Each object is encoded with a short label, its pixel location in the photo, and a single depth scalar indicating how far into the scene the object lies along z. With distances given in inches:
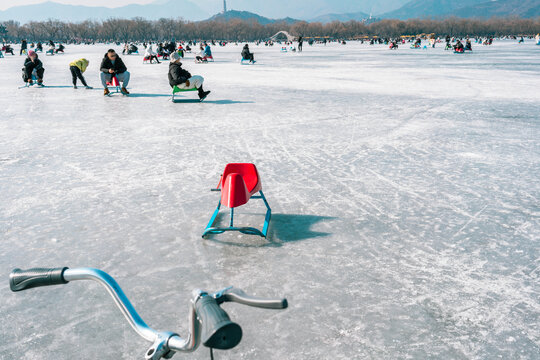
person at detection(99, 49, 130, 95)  515.4
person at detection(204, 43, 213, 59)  1194.0
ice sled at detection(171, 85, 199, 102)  481.7
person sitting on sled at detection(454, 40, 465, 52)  1482.3
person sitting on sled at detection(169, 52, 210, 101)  466.9
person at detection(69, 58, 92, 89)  589.9
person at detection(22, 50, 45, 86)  619.8
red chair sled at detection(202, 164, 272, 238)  151.3
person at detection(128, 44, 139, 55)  1877.2
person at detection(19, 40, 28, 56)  1636.9
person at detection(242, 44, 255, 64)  1136.1
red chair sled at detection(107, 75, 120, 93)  534.4
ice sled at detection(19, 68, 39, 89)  643.0
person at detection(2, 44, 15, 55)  1962.1
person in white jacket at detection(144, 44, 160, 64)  1159.0
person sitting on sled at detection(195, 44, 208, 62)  1151.0
